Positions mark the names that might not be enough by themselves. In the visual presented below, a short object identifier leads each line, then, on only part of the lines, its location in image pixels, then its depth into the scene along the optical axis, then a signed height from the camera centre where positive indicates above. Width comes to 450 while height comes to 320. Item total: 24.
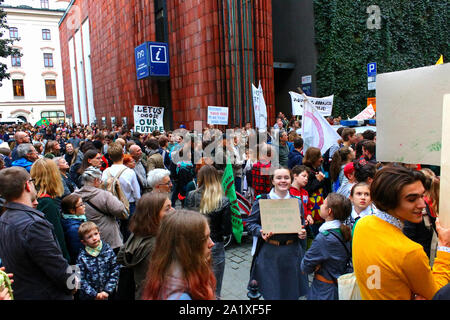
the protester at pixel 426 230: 2.78 -0.86
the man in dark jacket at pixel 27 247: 2.61 -0.84
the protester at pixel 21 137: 7.86 -0.05
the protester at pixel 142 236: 2.68 -0.83
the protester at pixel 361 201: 3.45 -0.76
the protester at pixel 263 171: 5.64 -0.73
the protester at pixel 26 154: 5.81 -0.31
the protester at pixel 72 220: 3.49 -0.89
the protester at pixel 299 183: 4.31 -0.71
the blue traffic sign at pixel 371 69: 11.41 +1.77
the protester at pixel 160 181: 4.38 -0.63
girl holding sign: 3.65 -1.39
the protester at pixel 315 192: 4.88 -0.96
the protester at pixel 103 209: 4.02 -0.88
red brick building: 14.20 +3.36
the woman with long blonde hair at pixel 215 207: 3.86 -0.89
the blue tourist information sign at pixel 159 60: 16.91 +3.42
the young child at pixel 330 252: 2.97 -1.08
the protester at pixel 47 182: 3.56 -0.50
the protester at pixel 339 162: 5.24 -0.57
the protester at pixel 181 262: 1.71 -0.68
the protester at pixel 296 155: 6.67 -0.57
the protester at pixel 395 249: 1.83 -0.68
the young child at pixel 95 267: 3.27 -1.28
